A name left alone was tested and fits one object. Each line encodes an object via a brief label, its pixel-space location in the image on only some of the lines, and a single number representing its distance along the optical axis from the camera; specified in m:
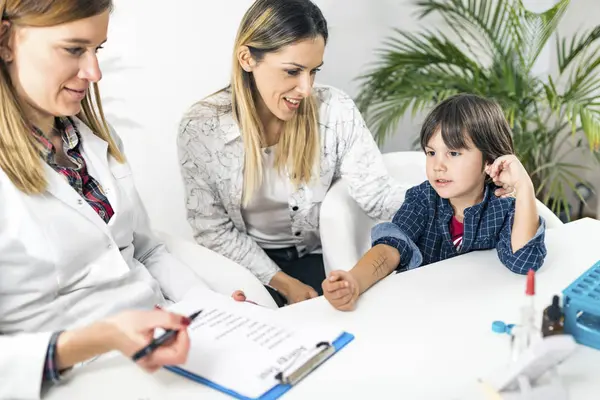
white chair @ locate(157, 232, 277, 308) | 1.66
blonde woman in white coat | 1.07
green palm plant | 2.66
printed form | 1.08
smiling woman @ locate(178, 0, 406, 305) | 1.92
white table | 1.06
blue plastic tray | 1.16
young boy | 1.49
